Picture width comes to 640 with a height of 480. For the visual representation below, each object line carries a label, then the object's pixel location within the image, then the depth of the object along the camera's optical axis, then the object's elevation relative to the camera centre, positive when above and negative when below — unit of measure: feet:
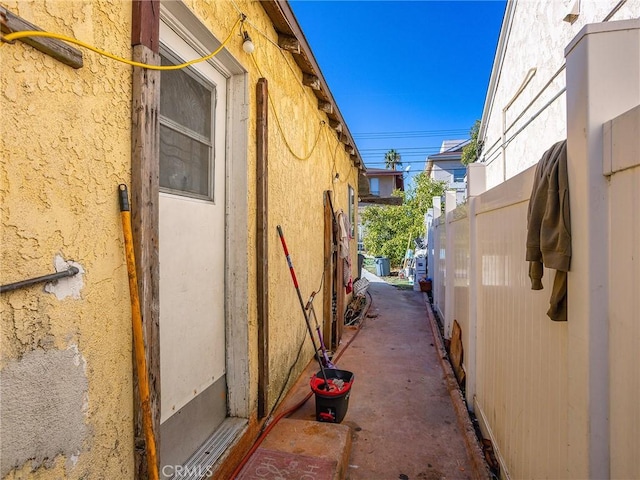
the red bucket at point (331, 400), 10.20 -4.79
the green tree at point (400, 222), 56.18 +3.82
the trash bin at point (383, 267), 51.42 -3.52
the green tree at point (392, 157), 174.50 +45.24
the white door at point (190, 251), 6.73 -0.18
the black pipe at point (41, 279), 3.45 -0.41
